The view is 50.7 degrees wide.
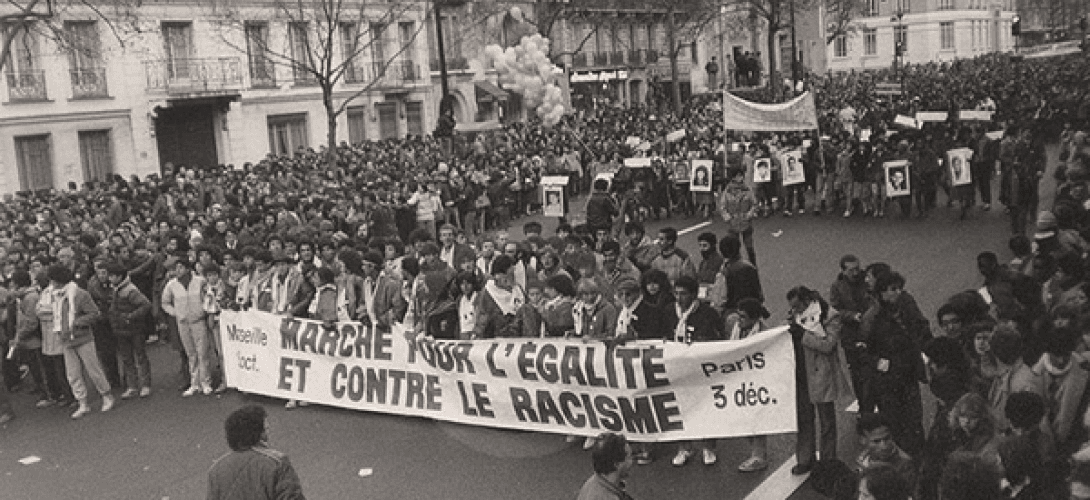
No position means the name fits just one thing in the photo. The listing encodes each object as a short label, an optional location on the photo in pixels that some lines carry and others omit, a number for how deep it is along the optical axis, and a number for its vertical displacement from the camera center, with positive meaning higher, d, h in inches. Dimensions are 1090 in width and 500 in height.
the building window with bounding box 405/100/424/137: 1674.5 +45.7
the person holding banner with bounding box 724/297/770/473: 337.7 -59.9
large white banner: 339.6 -79.0
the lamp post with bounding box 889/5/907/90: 2992.1 +253.6
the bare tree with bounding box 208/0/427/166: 1343.5 +148.9
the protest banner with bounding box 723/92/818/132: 799.7 +5.9
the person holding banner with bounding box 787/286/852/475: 321.1 -69.4
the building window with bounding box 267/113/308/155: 1445.6 +32.3
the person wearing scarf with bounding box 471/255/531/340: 398.0 -58.2
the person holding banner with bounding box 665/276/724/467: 345.7 -57.1
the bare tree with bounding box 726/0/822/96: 1540.4 +154.2
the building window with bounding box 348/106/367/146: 1552.7 +39.6
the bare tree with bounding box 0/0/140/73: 1096.2 +164.7
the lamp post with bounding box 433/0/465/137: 1202.0 +35.9
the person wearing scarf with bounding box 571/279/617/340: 363.3 -56.3
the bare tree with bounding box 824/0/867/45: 1899.0 +187.9
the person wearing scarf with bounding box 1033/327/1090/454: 259.3 -64.4
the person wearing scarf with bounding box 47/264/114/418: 473.4 -64.3
